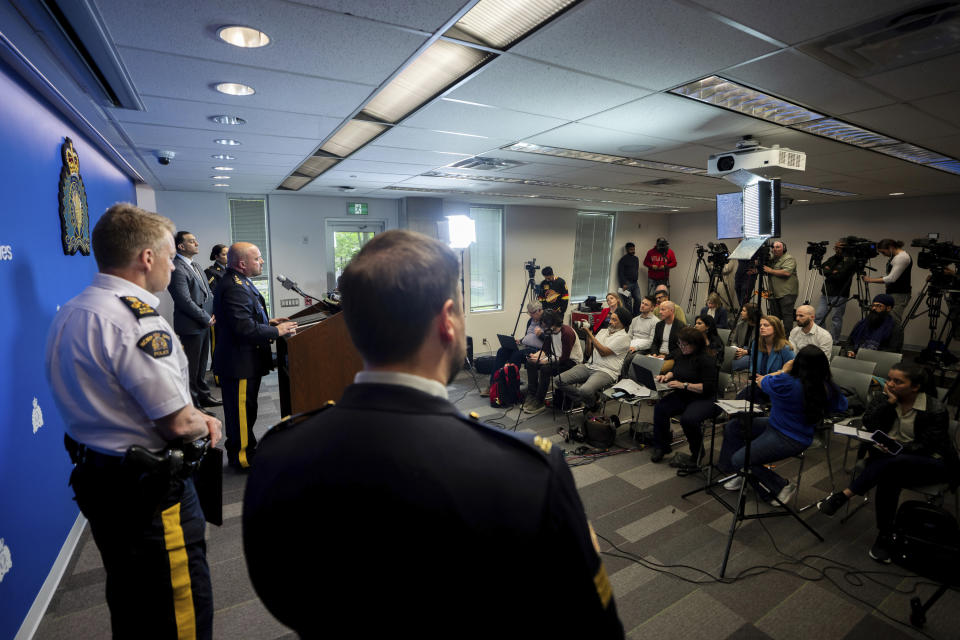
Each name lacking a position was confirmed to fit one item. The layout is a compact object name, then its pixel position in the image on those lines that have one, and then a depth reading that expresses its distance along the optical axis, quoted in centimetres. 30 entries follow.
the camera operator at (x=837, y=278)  573
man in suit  420
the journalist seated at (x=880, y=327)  501
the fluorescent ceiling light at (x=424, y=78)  209
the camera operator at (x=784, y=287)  635
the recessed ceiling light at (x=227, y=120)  279
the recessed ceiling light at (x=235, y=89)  225
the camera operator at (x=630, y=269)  1013
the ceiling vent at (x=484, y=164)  443
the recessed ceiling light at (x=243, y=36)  171
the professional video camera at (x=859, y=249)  563
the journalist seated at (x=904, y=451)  260
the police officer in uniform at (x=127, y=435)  134
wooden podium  260
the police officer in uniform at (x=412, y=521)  54
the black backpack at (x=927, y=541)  238
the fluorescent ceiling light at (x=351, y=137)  321
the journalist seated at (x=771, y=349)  382
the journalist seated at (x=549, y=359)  460
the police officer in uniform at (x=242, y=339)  293
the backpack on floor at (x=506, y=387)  507
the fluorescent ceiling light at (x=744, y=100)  246
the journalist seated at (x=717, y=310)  618
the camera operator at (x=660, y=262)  989
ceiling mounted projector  322
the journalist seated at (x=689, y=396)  360
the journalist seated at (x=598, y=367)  441
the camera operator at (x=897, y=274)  588
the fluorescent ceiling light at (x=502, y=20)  169
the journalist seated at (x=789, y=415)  283
